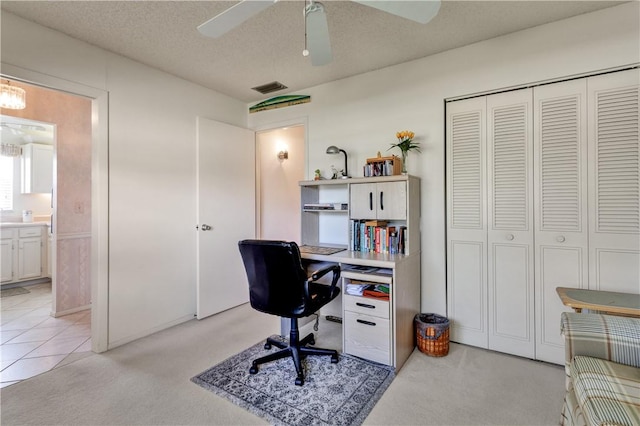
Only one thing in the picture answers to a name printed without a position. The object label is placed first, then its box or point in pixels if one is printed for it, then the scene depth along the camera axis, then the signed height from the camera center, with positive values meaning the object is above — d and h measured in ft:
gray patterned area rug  5.62 -3.68
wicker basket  7.60 -3.15
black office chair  6.40 -1.65
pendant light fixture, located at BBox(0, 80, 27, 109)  9.28 +3.67
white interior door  10.48 +0.13
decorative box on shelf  8.55 +1.36
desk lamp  9.44 +1.95
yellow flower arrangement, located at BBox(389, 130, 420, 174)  8.46 +1.99
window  15.03 +1.54
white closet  6.63 +0.19
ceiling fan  4.47 +3.18
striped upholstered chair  3.65 -2.26
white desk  7.07 -2.45
